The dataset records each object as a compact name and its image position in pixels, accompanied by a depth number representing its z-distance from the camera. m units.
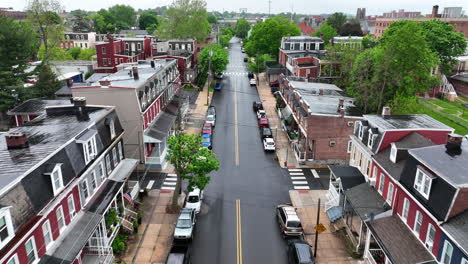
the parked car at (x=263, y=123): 54.12
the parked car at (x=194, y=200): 31.02
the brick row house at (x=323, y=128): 39.41
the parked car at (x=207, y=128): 49.07
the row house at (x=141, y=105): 35.69
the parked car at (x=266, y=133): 49.22
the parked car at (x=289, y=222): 27.58
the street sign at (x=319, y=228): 23.92
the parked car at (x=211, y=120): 54.30
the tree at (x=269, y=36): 95.25
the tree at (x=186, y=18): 94.25
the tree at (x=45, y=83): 55.03
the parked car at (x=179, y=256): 23.25
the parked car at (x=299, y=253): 23.70
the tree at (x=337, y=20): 147.25
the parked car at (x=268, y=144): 45.54
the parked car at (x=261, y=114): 58.19
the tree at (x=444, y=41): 64.06
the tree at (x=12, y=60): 47.66
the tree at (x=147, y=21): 184.93
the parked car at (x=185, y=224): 26.66
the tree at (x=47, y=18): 65.44
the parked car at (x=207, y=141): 45.34
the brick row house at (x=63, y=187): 17.47
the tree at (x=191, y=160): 29.55
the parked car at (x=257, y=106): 64.19
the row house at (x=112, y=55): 78.56
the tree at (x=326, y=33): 115.07
